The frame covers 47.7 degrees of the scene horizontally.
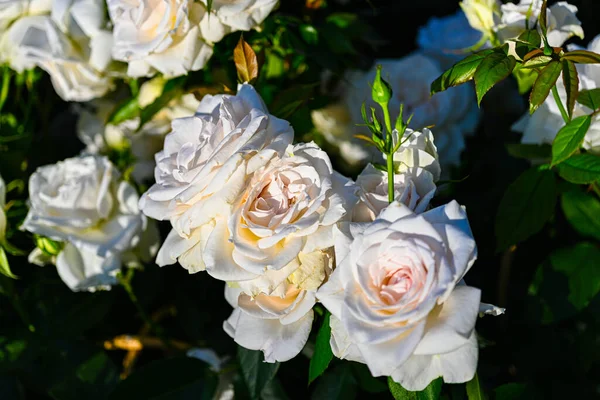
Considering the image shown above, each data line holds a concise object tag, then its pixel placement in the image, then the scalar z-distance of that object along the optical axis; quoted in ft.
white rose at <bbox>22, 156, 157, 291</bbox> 2.66
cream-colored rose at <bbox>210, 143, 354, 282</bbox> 1.71
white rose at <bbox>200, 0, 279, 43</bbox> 2.25
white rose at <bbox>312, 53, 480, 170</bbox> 3.02
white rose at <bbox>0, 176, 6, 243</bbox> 2.68
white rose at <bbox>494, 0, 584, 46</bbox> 2.30
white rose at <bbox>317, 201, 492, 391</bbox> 1.49
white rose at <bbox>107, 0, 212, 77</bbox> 2.29
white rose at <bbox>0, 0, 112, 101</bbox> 2.74
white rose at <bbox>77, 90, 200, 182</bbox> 2.95
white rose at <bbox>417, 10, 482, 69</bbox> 3.34
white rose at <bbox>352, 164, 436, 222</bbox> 1.78
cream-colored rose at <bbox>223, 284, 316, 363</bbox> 1.82
